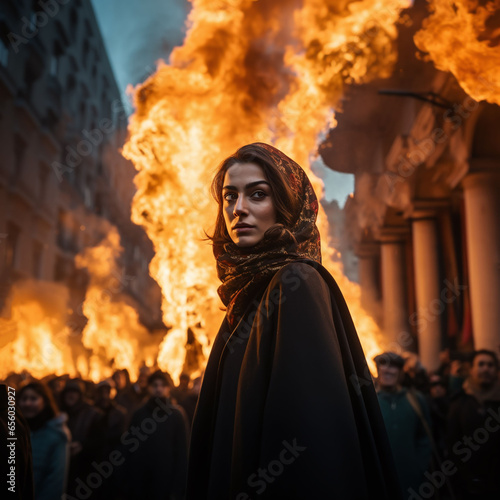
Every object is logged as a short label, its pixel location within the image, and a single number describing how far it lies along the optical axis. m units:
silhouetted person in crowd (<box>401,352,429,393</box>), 8.14
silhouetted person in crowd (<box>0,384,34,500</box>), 2.52
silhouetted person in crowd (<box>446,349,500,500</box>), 5.12
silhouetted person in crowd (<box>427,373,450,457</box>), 7.47
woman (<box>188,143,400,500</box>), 1.62
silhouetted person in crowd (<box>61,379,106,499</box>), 7.15
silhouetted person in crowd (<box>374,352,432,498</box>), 5.20
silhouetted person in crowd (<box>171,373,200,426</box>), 8.02
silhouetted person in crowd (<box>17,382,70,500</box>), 5.13
